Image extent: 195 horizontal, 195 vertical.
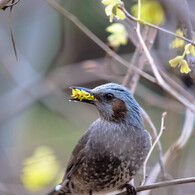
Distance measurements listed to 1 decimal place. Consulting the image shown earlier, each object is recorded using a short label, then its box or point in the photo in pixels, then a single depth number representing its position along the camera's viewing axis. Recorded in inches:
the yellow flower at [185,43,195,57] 235.8
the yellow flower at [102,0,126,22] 247.8
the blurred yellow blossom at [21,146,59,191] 439.5
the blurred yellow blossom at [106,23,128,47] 382.6
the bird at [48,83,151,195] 319.9
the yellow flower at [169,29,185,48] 306.5
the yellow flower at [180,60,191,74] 240.8
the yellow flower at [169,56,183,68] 241.0
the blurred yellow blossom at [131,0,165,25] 242.4
